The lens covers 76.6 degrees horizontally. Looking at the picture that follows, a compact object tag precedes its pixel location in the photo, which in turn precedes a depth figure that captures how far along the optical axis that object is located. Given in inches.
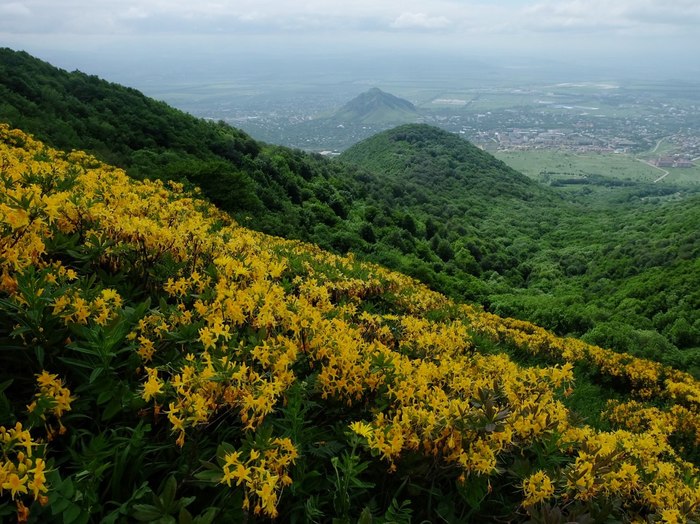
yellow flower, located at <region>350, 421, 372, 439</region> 89.4
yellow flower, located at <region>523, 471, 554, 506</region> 93.2
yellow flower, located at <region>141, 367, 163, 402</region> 82.3
